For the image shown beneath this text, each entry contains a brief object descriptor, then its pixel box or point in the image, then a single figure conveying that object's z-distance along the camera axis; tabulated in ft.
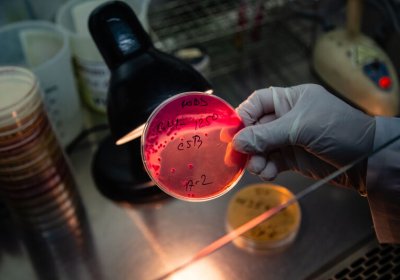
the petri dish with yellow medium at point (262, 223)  2.58
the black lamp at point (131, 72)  2.12
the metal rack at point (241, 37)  2.72
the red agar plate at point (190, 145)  1.82
